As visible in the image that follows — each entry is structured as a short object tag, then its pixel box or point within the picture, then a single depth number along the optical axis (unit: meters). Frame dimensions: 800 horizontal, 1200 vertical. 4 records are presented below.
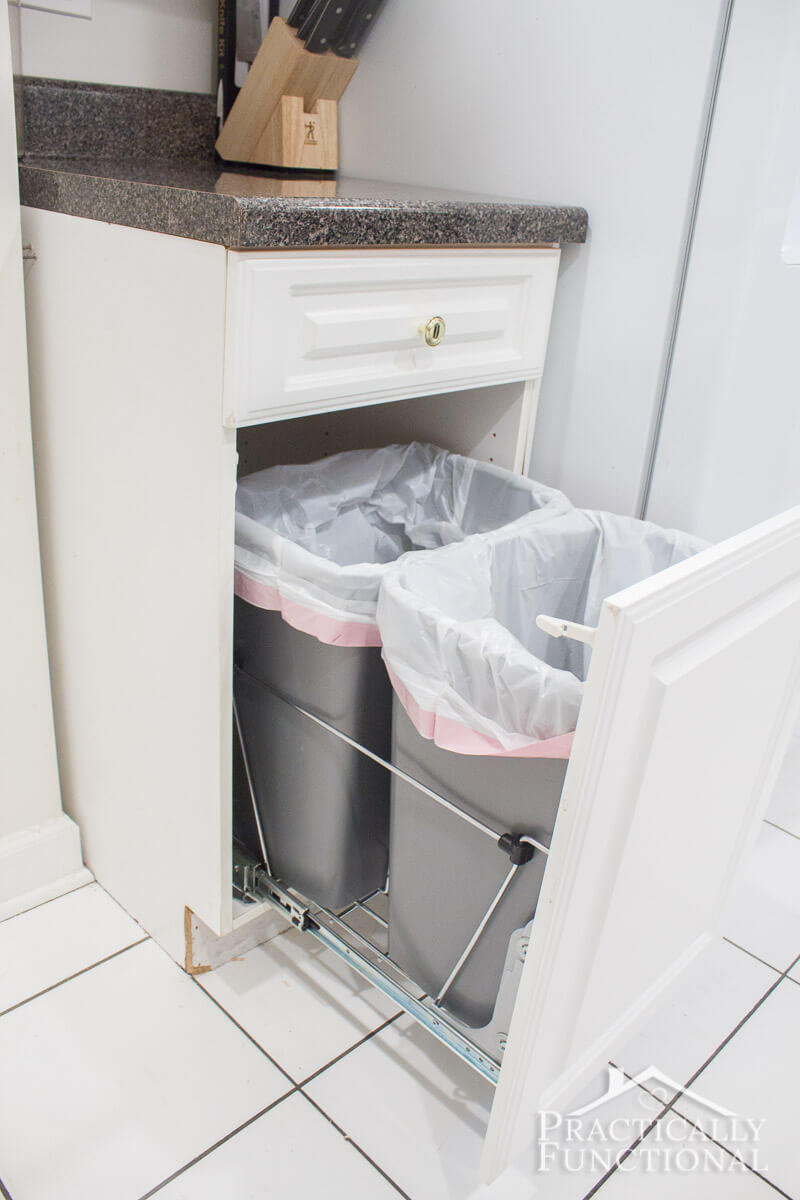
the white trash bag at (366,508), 1.00
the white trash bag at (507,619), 0.79
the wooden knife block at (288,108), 1.25
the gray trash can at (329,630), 0.97
